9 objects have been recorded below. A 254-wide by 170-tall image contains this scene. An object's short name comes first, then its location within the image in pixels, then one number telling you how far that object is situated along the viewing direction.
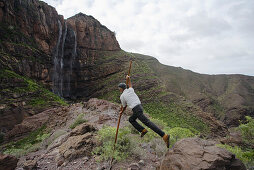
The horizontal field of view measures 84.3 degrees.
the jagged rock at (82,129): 5.42
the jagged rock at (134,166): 3.38
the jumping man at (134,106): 3.54
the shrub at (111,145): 3.77
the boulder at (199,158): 2.54
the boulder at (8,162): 3.95
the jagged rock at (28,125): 11.69
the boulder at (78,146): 4.13
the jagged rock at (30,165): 3.85
